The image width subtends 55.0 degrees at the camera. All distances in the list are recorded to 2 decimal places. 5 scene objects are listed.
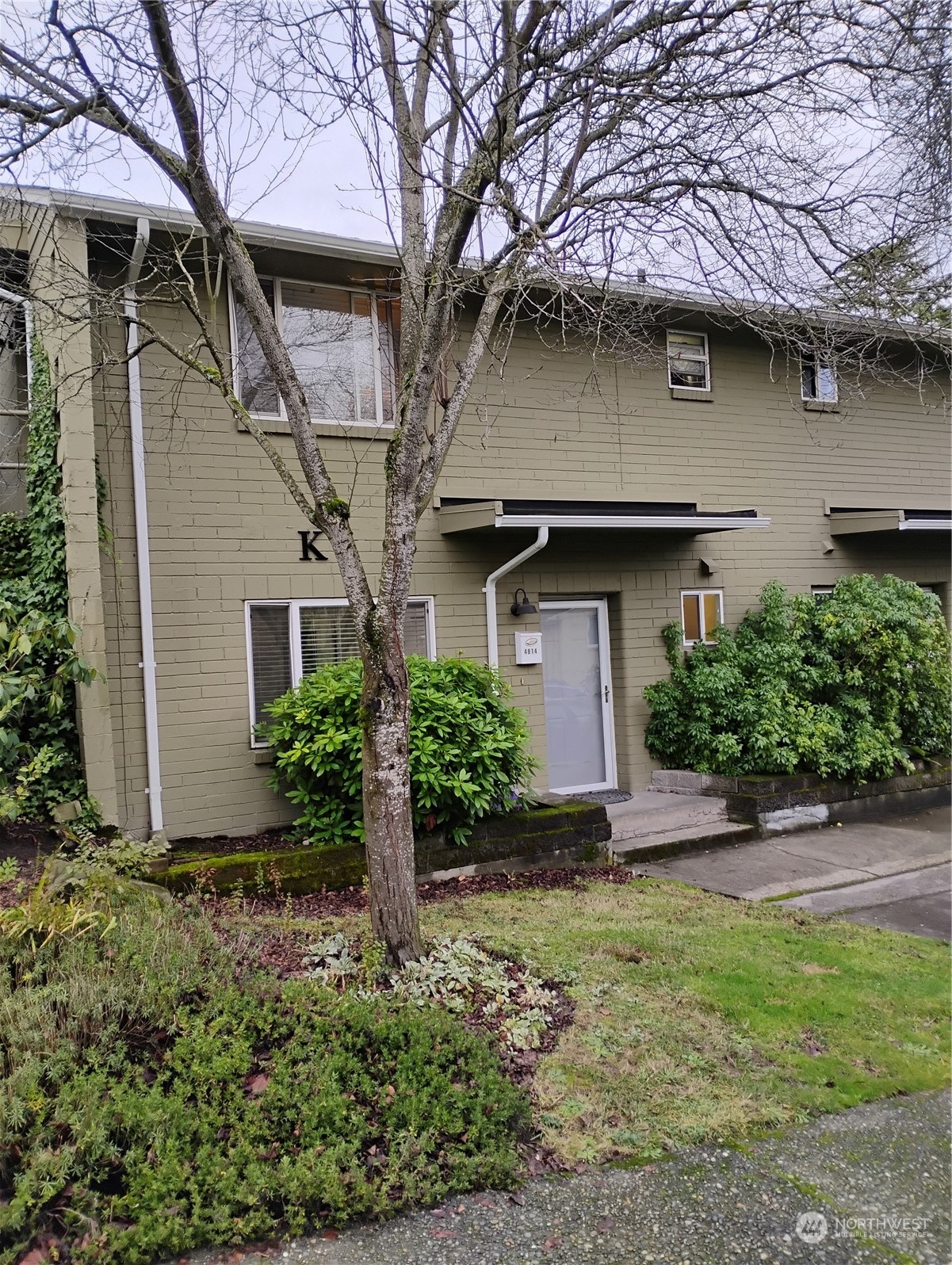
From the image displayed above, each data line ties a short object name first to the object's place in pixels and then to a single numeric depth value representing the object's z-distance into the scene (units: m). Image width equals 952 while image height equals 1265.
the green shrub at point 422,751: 7.03
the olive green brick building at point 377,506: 7.41
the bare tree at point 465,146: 4.65
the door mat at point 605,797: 9.62
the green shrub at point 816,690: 9.43
